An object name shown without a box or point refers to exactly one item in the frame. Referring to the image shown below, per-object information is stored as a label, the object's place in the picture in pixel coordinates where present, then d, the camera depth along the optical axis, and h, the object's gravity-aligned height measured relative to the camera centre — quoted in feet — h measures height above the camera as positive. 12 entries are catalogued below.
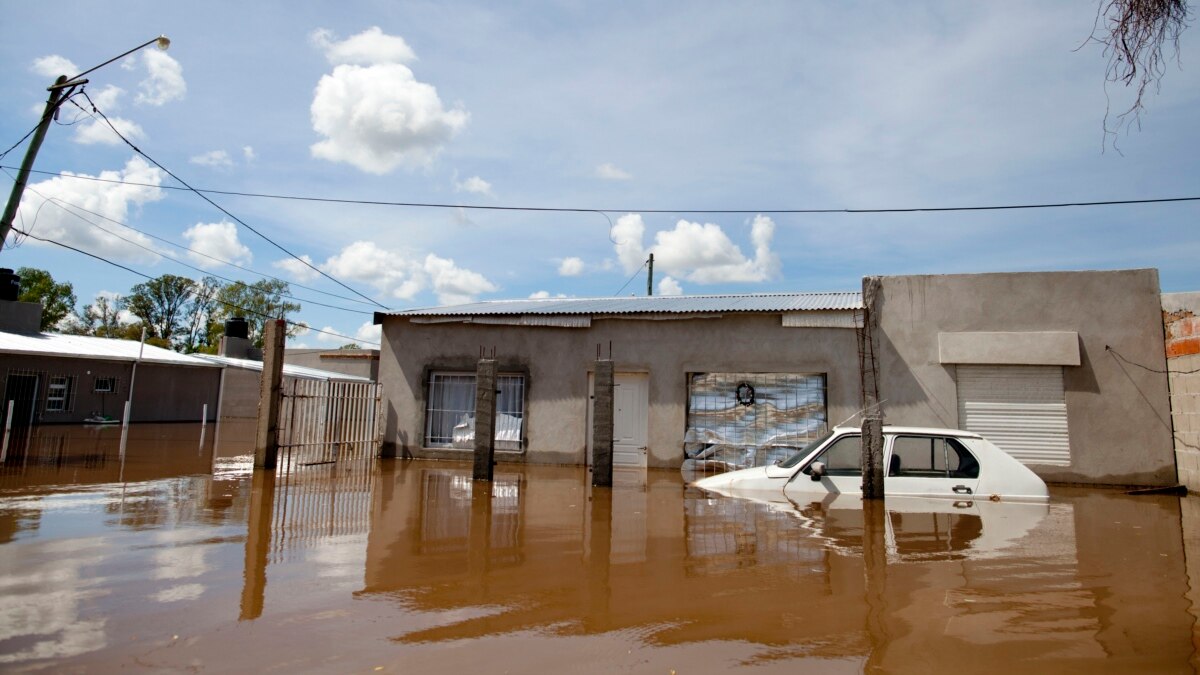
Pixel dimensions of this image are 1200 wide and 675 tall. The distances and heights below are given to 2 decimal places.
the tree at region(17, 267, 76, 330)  157.38 +30.11
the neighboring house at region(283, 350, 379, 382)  93.54 +9.90
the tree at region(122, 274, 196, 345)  181.88 +32.42
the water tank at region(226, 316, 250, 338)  117.19 +16.96
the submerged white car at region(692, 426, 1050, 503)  27.84 -1.12
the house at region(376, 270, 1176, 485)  41.29 +4.41
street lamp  35.99 +15.50
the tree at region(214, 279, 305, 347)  180.24 +33.12
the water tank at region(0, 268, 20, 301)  84.43 +16.78
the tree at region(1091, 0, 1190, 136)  12.85 +7.78
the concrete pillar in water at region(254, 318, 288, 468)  39.29 +1.82
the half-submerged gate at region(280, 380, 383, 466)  41.93 +0.70
